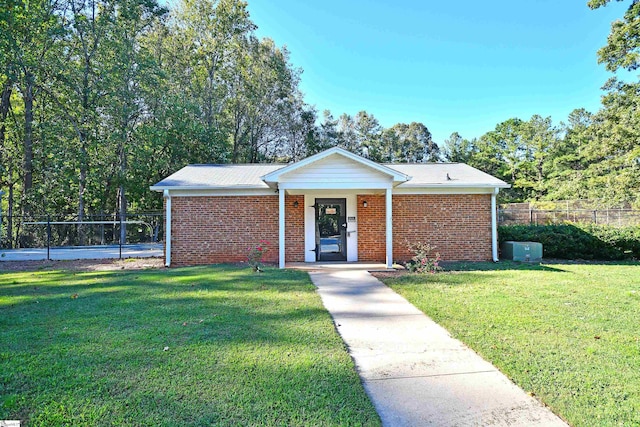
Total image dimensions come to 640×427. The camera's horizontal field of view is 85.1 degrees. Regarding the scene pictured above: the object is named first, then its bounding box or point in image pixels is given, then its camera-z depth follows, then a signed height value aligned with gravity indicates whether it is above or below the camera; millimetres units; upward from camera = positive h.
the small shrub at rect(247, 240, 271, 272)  9312 -941
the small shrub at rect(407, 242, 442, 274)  8891 -1171
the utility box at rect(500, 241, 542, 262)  11312 -1025
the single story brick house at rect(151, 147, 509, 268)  10859 +28
